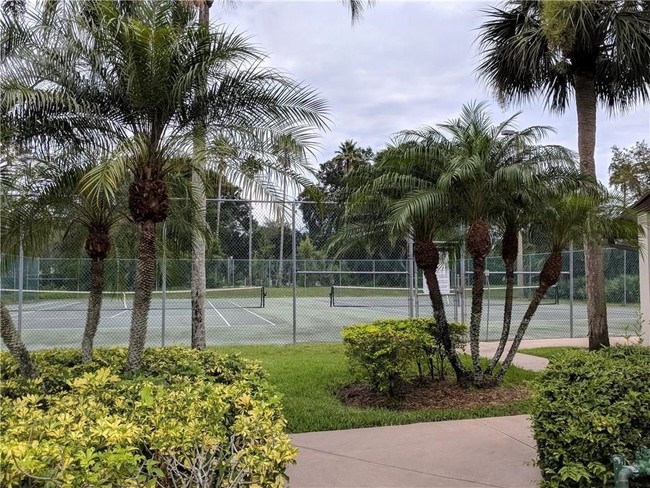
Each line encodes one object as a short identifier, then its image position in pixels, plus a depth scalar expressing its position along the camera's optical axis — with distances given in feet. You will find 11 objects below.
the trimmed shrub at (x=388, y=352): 21.83
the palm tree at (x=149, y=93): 16.65
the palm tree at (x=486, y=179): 22.00
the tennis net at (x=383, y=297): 69.00
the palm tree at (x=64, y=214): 18.76
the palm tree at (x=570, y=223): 22.63
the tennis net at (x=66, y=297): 47.88
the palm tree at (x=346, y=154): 166.30
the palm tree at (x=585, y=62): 30.50
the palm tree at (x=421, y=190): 23.80
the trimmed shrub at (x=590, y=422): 11.39
